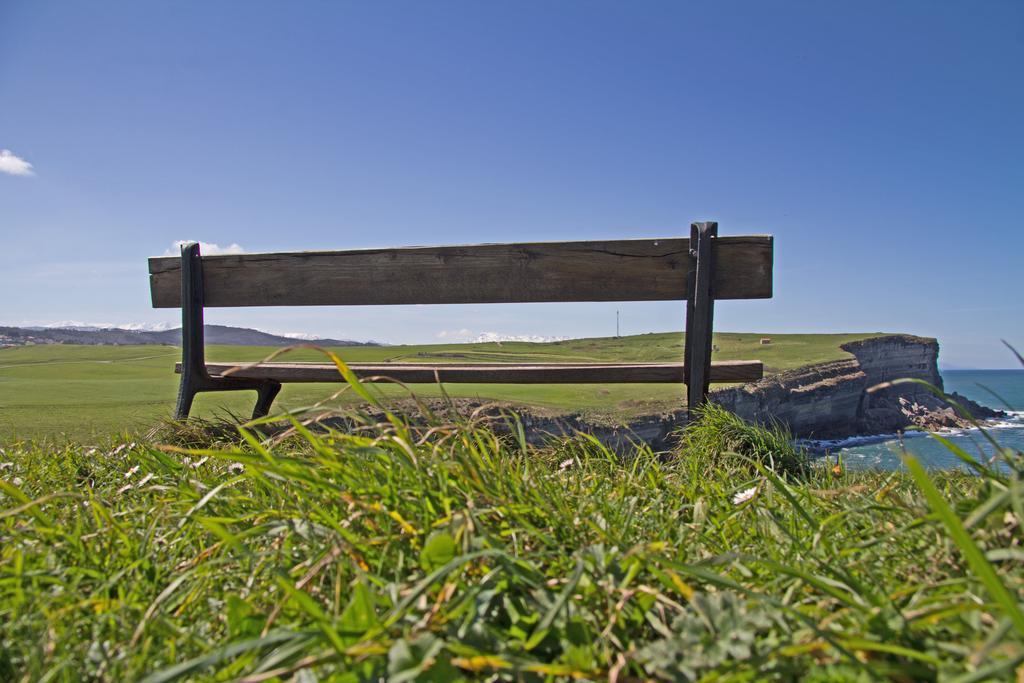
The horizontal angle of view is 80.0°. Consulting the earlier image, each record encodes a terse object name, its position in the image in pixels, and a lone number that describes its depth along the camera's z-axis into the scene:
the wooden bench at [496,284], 3.21
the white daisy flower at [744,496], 1.49
